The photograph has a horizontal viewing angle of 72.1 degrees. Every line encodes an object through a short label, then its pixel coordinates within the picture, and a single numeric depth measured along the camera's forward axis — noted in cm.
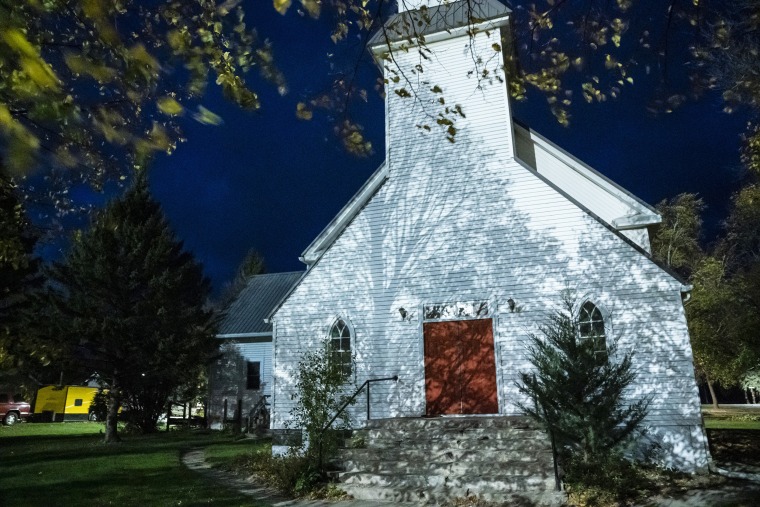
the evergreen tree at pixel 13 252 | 580
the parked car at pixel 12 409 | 3109
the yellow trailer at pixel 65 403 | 3397
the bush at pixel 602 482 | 831
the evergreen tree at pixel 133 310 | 2097
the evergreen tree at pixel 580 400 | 922
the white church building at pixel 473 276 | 1161
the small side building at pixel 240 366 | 2522
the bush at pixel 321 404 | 1073
